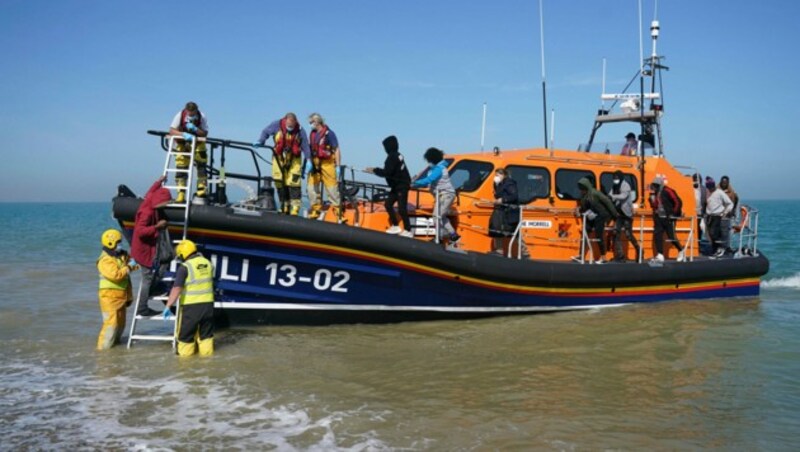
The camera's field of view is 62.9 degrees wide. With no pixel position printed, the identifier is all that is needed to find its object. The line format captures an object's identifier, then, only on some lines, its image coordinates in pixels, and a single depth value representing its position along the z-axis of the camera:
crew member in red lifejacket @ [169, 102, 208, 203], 6.41
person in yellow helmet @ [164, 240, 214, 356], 5.82
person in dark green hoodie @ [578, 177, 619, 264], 7.93
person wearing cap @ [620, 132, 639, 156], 9.53
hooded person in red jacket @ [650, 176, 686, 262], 8.55
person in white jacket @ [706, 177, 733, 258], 9.80
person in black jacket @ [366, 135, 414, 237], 6.91
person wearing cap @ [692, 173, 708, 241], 9.99
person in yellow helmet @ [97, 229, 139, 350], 5.99
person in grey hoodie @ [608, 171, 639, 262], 8.13
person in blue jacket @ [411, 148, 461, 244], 7.15
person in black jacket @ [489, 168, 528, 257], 7.51
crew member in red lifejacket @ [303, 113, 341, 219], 6.95
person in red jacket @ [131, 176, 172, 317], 6.05
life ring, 9.98
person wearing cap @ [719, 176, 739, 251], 9.83
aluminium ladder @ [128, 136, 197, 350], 6.03
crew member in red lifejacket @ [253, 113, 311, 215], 6.73
